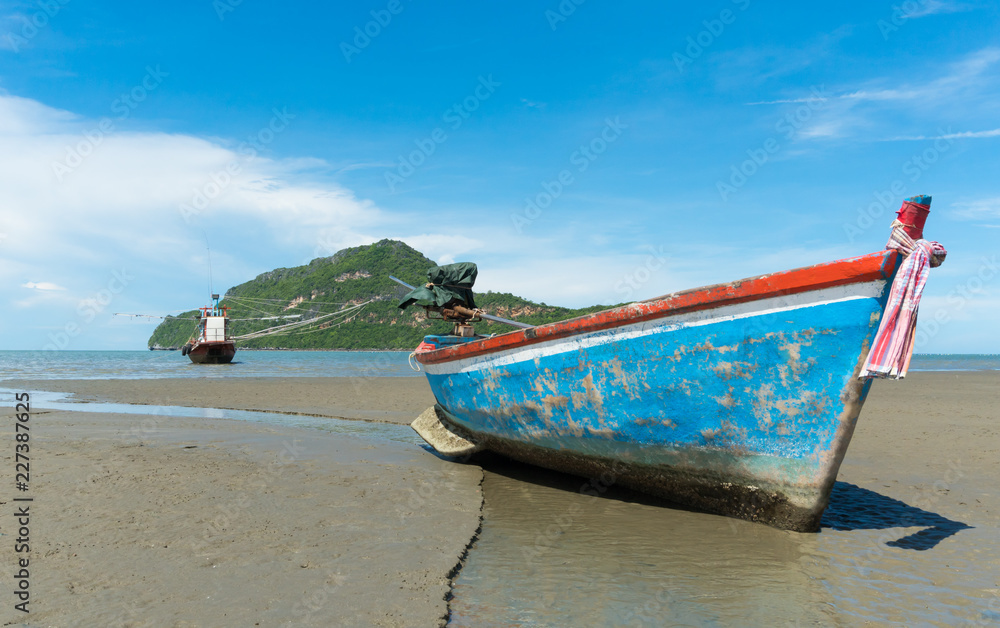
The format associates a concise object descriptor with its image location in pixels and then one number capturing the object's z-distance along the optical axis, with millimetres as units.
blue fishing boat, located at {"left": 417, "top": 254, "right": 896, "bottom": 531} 3816
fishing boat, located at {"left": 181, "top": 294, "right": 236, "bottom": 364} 37844
